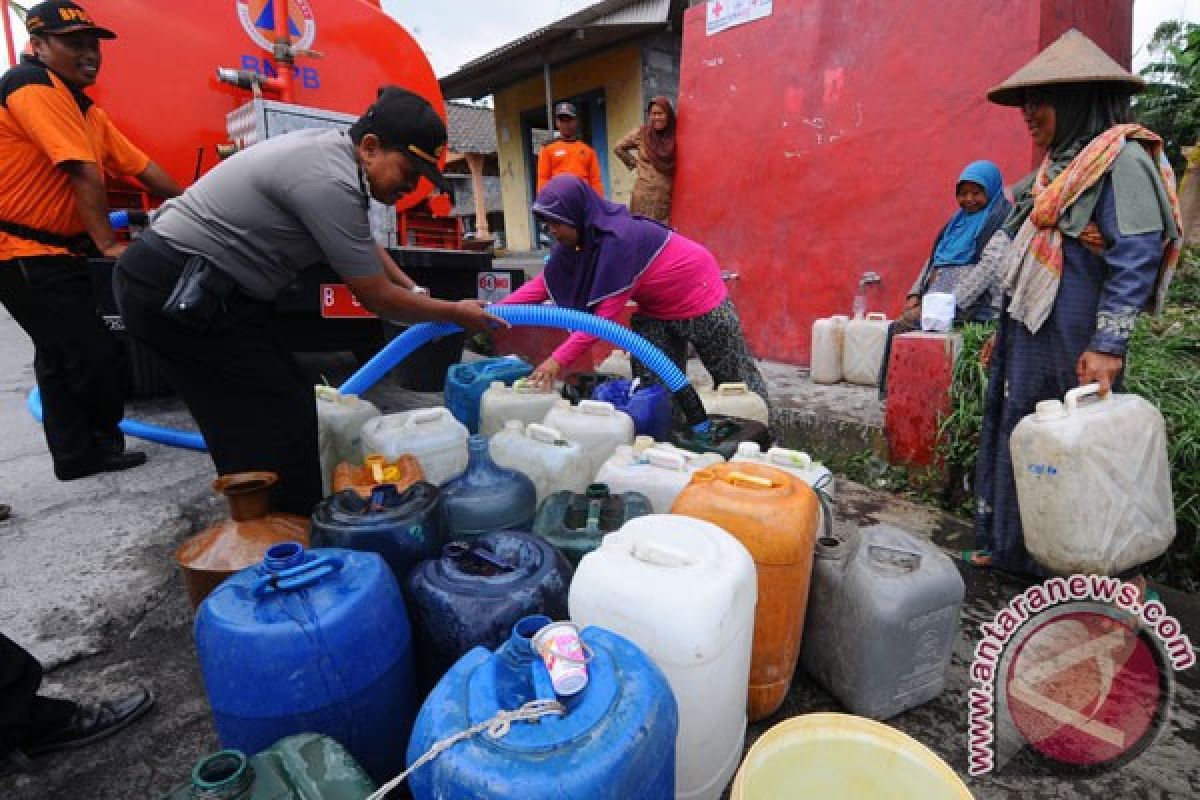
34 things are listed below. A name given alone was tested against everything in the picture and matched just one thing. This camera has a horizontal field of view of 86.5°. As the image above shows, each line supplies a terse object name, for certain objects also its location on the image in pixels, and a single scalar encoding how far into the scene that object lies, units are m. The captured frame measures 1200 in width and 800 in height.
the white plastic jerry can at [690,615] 1.31
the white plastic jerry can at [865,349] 4.69
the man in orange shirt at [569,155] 6.63
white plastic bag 3.61
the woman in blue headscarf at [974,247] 3.90
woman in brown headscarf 6.21
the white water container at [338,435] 2.97
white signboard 5.40
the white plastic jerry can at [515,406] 3.01
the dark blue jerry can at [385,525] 1.67
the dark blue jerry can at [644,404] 2.90
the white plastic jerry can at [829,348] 4.94
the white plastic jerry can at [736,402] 3.02
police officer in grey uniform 1.99
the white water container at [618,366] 4.21
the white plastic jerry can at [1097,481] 1.82
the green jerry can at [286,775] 0.94
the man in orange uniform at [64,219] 2.79
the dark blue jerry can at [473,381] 3.50
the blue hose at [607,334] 2.73
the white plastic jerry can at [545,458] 2.32
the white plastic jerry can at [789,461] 2.05
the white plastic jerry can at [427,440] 2.47
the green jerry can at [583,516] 1.75
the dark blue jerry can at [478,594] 1.41
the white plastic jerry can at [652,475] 2.05
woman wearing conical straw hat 1.96
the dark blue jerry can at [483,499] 1.91
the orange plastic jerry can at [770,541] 1.59
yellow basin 1.14
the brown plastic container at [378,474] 2.05
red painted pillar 3.31
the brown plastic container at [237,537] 1.75
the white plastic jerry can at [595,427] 2.53
